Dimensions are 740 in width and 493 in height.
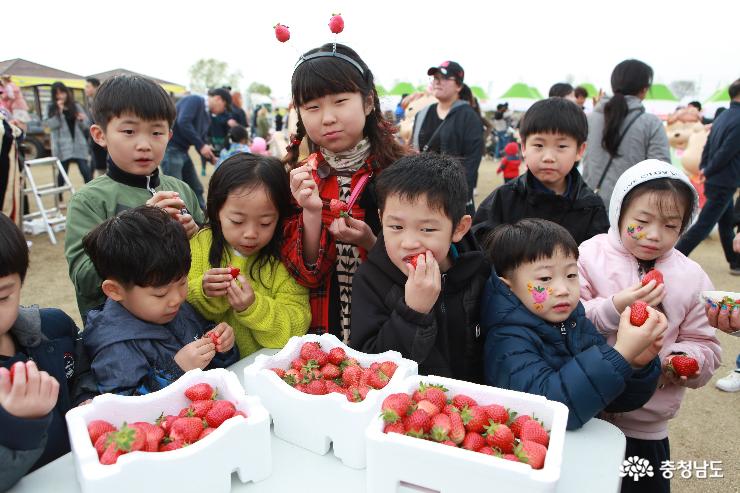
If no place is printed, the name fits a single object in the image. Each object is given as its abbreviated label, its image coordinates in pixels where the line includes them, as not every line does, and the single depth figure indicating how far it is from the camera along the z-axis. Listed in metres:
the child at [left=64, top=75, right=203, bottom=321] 1.85
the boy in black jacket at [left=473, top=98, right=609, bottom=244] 2.24
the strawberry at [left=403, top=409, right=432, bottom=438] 1.06
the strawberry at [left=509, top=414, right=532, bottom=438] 1.12
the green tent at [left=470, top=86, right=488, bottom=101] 22.91
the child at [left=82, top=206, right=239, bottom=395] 1.47
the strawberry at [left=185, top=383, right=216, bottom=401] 1.27
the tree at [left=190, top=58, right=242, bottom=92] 57.50
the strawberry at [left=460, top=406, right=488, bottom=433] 1.10
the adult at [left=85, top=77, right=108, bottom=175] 7.61
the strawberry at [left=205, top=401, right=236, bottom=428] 1.16
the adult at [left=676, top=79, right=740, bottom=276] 4.86
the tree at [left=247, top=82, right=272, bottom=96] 50.27
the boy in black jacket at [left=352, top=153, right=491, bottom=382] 1.41
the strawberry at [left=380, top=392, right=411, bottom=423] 1.08
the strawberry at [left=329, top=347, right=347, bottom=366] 1.43
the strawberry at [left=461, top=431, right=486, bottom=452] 1.05
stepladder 6.70
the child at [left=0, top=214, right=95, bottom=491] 1.07
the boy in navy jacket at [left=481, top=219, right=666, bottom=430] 1.31
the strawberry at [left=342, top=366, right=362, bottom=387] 1.33
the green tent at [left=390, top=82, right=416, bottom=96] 19.94
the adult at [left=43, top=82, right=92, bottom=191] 7.68
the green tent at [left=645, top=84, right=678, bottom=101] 16.95
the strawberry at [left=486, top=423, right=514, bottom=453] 1.07
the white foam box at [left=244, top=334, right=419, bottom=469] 1.17
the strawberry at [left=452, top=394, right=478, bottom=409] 1.19
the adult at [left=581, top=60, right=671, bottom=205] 3.73
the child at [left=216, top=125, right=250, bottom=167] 8.32
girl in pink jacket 1.77
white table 1.14
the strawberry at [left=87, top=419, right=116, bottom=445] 1.10
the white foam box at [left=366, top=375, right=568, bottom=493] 0.95
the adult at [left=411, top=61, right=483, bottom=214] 5.00
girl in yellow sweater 1.73
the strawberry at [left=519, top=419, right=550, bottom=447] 1.07
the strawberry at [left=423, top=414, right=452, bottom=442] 1.05
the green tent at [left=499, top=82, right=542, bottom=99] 20.88
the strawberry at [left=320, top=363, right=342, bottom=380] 1.38
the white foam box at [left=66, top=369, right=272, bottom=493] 1.00
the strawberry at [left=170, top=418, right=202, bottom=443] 1.12
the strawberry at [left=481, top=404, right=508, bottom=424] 1.15
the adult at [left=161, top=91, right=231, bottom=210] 6.67
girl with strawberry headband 1.81
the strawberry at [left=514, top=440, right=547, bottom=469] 1.00
